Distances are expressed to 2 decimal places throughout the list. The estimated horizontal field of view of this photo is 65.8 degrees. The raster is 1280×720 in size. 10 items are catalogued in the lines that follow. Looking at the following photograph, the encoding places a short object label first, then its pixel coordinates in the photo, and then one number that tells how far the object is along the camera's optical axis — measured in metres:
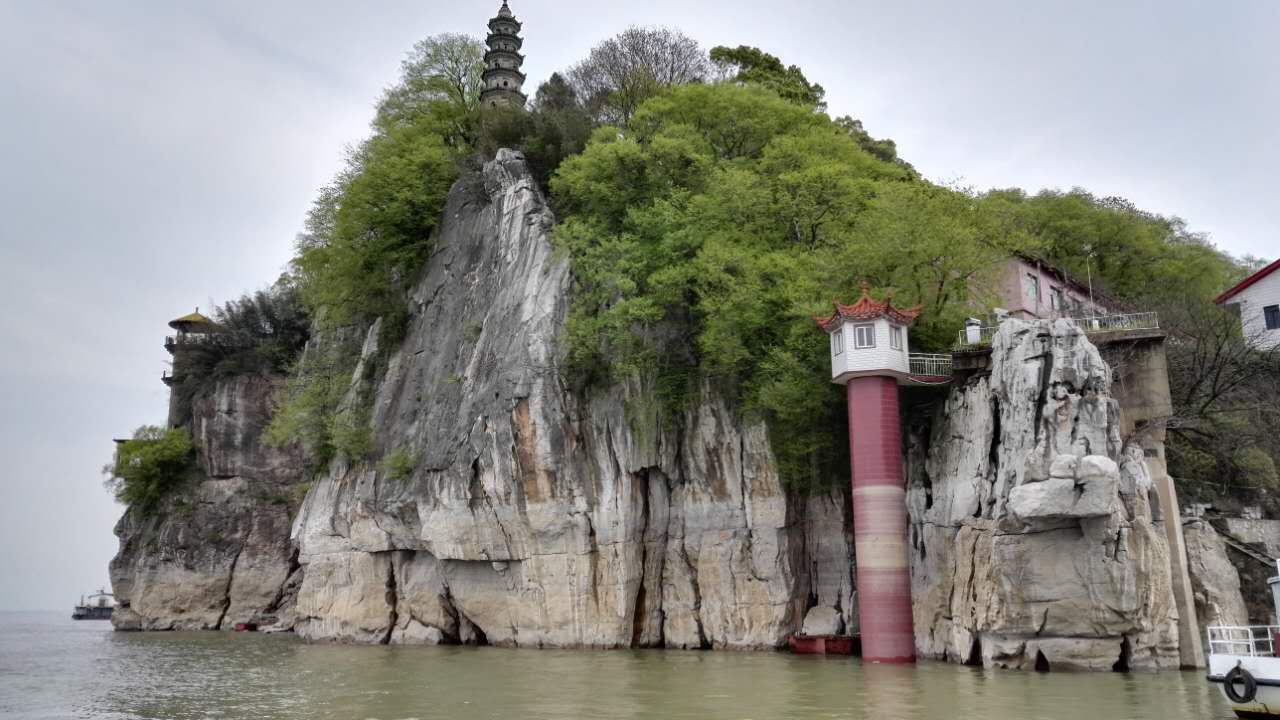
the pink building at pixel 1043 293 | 35.50
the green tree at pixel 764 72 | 51.31
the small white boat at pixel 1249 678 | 17.19
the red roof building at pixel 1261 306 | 37.09
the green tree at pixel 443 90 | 48.91
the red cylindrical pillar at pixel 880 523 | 27.48
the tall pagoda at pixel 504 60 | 63.41
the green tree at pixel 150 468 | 56.84
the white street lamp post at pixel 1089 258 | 42.19
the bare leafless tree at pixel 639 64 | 49.31
